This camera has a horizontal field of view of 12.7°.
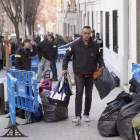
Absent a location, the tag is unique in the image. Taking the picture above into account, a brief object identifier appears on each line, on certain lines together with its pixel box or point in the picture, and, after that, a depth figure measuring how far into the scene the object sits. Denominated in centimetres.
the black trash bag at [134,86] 1000
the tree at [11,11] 3894
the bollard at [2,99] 1383
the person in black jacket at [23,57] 1449
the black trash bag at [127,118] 918
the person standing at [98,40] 2678
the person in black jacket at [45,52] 2244
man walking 1113
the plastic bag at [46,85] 1284
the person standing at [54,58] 2304
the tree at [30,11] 4875
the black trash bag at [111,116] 986
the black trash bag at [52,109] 1180
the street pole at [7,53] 1514
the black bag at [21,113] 1251
